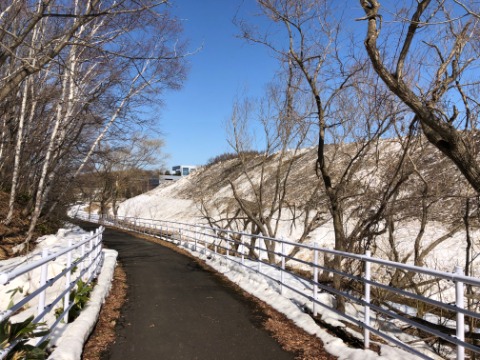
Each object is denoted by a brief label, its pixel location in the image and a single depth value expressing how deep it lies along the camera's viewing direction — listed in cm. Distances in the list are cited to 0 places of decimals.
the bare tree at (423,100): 594
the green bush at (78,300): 598
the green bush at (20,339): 346
